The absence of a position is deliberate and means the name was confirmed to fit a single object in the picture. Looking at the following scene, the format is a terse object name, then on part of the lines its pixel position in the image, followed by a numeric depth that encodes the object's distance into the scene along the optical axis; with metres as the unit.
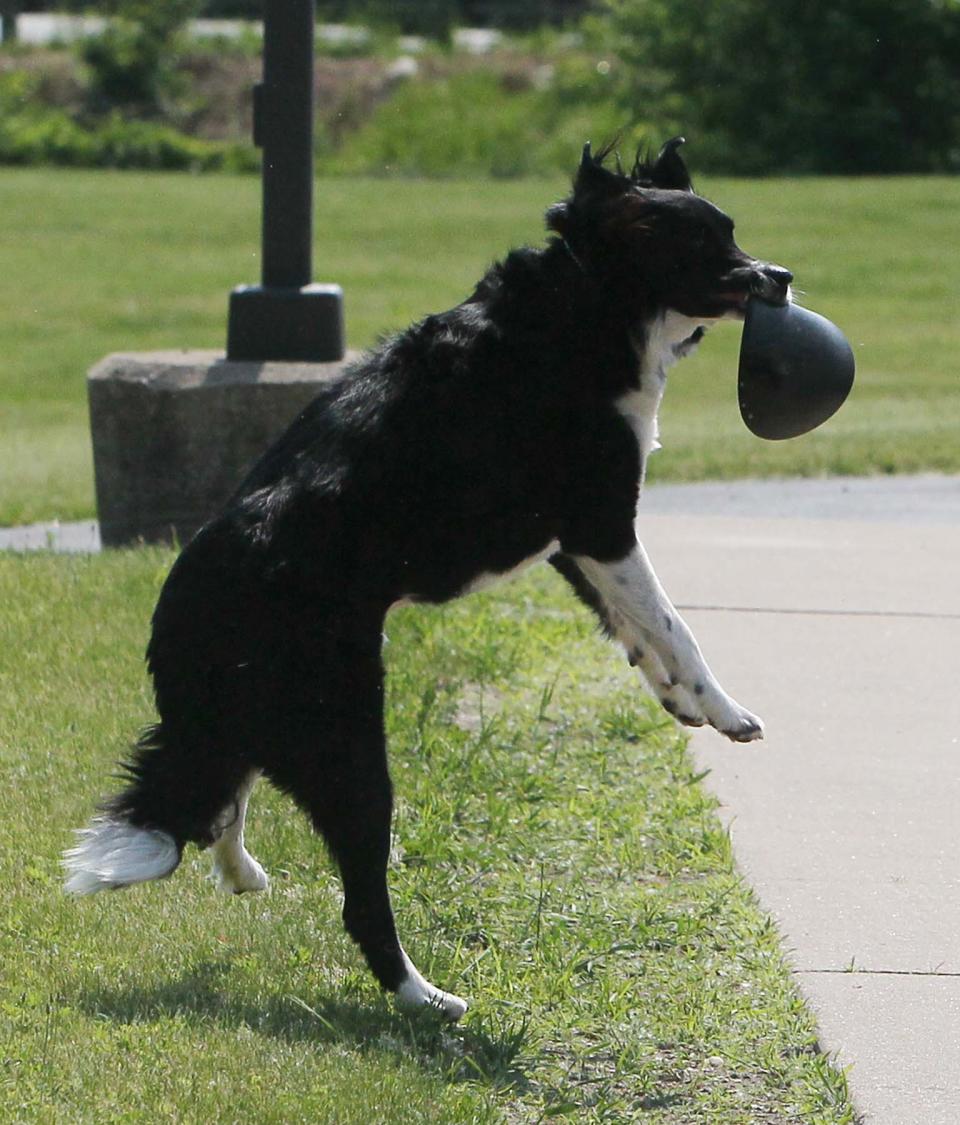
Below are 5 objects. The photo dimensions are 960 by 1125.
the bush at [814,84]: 54.53
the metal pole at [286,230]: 15.57
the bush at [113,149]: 52.94
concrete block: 15.37
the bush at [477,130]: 52.66
